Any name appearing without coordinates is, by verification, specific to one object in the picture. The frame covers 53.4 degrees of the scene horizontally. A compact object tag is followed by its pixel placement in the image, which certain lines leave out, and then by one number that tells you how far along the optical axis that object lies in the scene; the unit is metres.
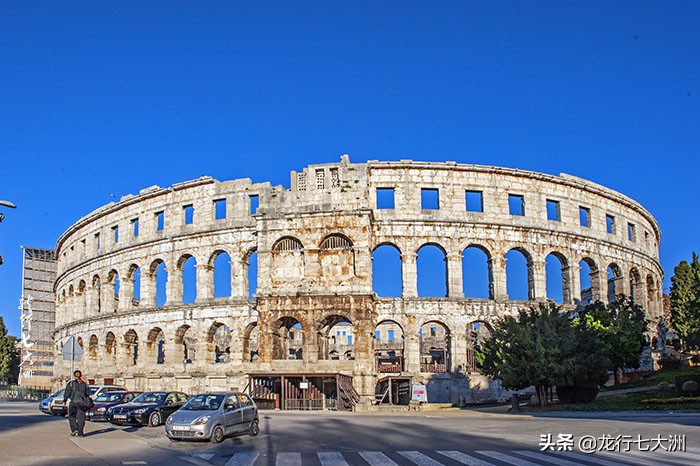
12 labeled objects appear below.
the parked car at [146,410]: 22.77
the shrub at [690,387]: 28.80
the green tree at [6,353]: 70.75
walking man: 18.47
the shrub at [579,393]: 31.11
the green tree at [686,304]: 39.28
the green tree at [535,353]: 29.67
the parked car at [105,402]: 25.36
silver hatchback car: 17.36
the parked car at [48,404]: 29.67
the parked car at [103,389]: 30.11
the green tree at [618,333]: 36.25
